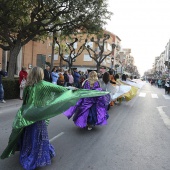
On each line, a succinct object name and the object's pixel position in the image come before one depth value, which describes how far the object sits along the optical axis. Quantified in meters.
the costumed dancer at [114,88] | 6.93
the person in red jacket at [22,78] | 8.73
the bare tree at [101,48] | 23.61
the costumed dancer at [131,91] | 9.55
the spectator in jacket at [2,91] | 7.81
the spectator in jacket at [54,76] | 11.17
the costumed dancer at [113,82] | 8.89
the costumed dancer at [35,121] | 2.90
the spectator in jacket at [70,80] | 12.81
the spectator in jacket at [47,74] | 10.14
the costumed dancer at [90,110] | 4.99
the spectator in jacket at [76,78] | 13.83
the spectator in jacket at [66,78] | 12.60
